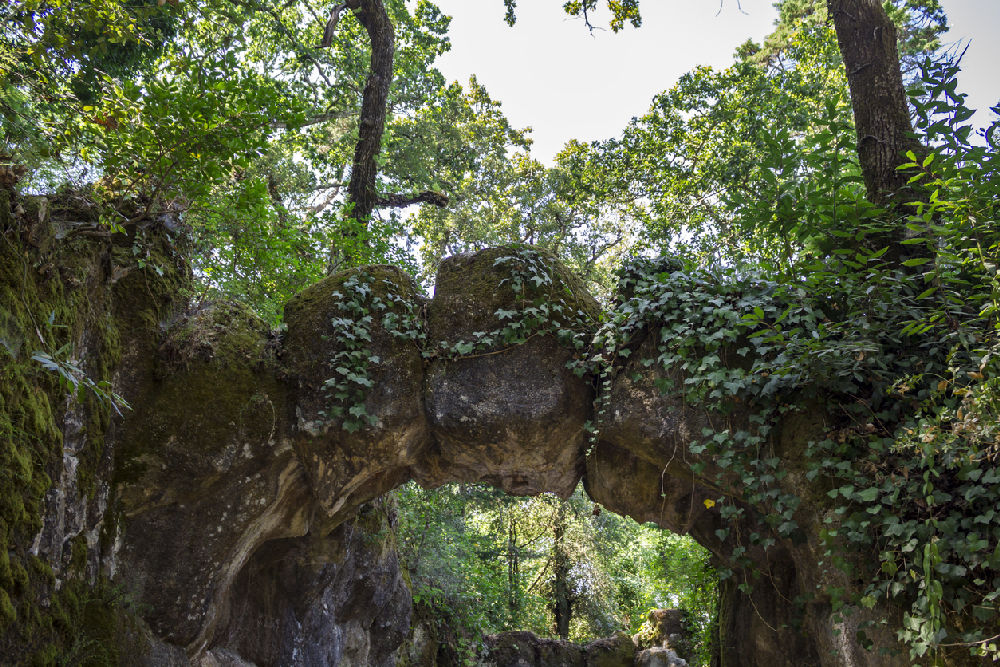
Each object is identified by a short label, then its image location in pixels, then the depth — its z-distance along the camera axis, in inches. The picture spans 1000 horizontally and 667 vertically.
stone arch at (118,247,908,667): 171.9
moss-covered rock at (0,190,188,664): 124.0
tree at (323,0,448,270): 322.3
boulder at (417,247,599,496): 190.4
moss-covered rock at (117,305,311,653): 169.0
